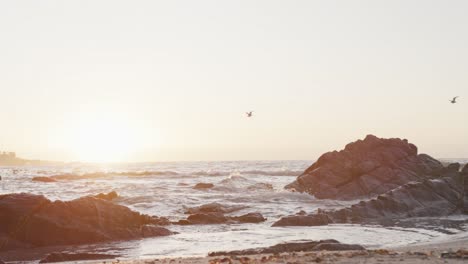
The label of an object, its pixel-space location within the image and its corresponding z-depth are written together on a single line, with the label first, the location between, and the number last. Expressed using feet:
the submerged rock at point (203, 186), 188.03
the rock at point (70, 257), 53.71
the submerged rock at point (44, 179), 264.68
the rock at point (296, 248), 52.11
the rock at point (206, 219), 89.86
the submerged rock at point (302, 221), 83.47
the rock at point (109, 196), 121.54
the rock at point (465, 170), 121.76
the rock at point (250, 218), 90.74
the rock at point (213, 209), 106.12
